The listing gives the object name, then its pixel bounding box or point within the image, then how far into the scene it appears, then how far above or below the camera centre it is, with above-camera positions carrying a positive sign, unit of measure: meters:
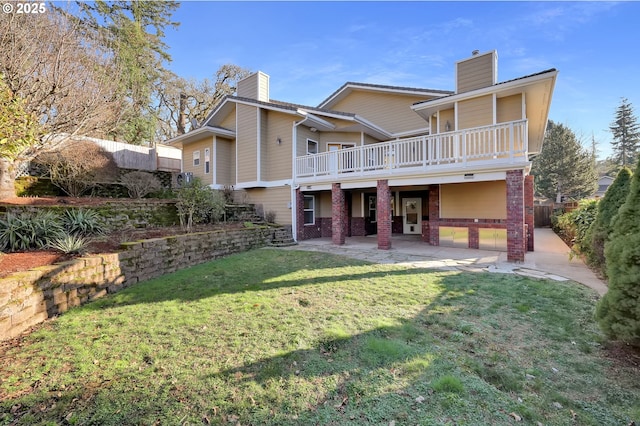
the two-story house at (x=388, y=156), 9.38 +2.38
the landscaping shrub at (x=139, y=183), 12.59 +1.44
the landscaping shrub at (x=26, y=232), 5.70 -0.33
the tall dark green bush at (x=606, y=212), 7.01 -0.02
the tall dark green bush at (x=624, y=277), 3.07 -0.74
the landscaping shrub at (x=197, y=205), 10.30 +0.39
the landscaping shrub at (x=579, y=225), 9.14 -0.54
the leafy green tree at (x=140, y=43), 21.58 +14.26
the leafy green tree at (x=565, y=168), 30.25 +4.75
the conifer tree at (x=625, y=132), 41.47 +11.69
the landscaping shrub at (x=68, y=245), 5.61 -0.58
